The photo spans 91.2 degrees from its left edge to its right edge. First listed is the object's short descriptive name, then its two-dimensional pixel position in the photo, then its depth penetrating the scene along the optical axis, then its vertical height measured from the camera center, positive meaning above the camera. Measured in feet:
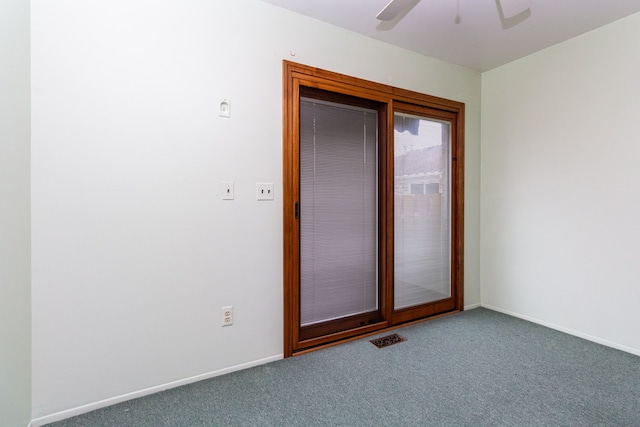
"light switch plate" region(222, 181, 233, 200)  6.72 +0.47
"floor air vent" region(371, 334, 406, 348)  8.12 -3.44
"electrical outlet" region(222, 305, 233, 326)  6.78 -2.25
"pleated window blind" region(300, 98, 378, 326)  8.01 +0.00
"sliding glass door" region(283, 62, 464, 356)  7.68 +0.11
